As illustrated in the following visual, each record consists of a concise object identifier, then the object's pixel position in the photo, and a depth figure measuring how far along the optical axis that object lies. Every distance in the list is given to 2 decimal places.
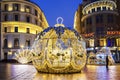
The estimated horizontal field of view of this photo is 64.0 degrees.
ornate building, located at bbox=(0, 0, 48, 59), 23.25
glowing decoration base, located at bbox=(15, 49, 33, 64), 16.00
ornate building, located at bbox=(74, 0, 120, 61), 24.69
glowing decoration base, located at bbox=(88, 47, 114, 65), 14.49
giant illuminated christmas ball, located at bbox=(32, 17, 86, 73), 6.72
